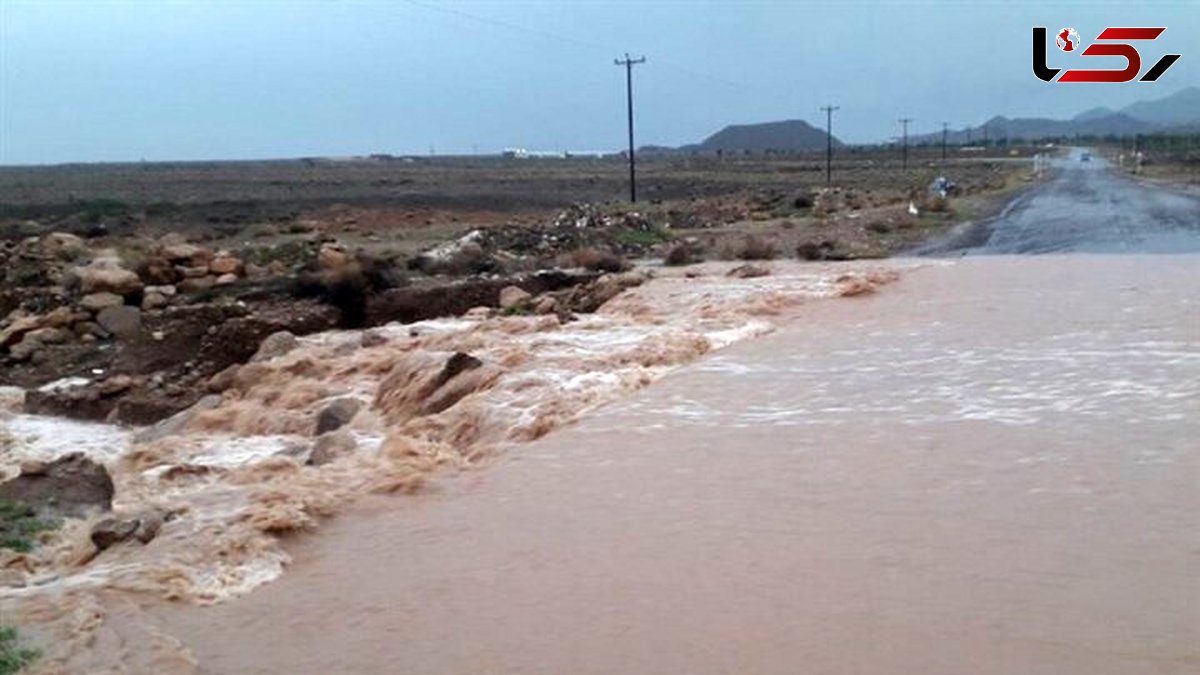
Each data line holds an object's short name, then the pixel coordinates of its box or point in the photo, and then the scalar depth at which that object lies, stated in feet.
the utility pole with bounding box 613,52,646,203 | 162.20
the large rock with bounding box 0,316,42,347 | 69.21
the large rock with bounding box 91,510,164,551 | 32.55
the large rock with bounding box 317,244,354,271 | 77.85
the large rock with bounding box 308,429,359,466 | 41.75
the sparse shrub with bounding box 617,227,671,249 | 106.11
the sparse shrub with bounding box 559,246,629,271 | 87.30
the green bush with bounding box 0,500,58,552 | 33.91
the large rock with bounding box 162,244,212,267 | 83.25
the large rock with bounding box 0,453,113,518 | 37.65
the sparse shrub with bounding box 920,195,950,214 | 135.54
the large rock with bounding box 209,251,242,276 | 83.46
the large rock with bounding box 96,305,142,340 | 70.15
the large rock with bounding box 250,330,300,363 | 62.52
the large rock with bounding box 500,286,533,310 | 72.18
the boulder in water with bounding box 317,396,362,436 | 48.11
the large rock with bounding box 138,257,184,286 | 80.07
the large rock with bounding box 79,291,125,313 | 72.23
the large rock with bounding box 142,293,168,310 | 74.23
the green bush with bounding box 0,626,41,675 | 23.52
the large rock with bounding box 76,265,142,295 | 75.25
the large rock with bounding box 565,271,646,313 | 73.08
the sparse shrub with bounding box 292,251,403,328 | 72.79
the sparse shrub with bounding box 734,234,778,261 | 96.78
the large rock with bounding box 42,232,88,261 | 96.02
